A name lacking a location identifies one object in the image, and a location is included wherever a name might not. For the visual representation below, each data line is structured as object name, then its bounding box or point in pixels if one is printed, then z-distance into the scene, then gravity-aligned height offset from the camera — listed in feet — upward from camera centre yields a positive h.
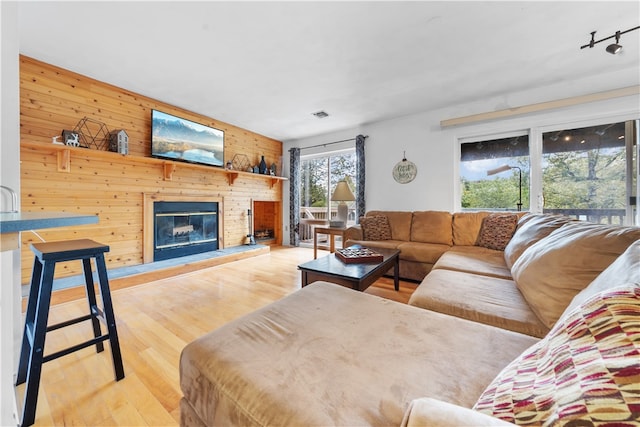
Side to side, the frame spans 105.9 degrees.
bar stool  3.64 -1.77
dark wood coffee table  5.82 -1.56
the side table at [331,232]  11.93 -1.04
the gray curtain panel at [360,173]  14.46 +2.32
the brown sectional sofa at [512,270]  3.65 -1.54
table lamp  12.04 +0.71
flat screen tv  11.03 +3.53
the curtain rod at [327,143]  15.27 +4.55
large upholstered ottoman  2.04 -1.60
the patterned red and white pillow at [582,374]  1.12 -0.90
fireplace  11.35 -0.89
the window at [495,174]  10.99 +1.79
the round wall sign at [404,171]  13.13 +2.21
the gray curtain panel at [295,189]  17.43 +1.59
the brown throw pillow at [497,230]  8.89 -0.73
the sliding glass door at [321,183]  16.14 +2.02
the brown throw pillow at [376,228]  11.30 -0.80
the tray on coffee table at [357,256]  7.21 -1.37
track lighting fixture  6.52 +4.76
